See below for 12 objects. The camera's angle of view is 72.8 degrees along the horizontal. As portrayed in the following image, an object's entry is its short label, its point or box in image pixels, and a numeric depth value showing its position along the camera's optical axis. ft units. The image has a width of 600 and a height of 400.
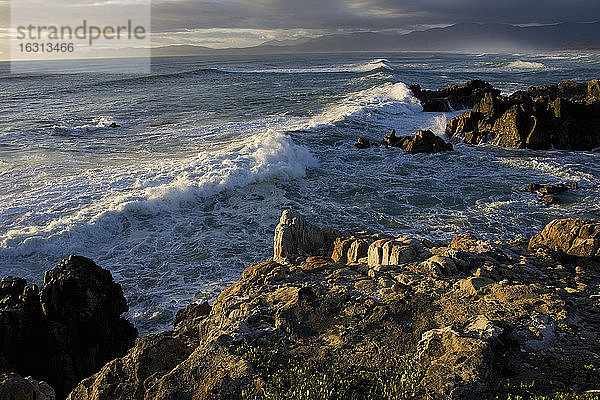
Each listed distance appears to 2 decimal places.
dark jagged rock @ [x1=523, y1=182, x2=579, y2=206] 51.55
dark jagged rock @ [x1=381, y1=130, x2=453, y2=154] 76.74
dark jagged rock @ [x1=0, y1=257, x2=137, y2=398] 24.89
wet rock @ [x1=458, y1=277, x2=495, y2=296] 22.81
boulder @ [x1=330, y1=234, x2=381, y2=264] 30.89
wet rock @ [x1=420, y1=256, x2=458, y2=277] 25.16
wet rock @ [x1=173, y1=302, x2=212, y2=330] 27.12
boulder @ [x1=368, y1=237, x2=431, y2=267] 28.12
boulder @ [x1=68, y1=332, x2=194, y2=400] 17.88
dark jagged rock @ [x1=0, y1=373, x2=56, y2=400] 15.72
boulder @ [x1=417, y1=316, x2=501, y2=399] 15.88
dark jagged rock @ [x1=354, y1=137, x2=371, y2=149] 81.20
